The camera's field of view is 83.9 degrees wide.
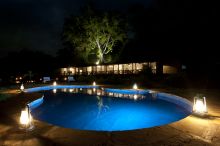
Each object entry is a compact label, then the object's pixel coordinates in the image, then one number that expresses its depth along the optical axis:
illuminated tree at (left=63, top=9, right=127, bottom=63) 17.92
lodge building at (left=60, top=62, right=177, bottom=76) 15.01
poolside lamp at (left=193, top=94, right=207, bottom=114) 3.91
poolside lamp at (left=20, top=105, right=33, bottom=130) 3.22
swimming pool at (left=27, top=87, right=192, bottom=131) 4.94
